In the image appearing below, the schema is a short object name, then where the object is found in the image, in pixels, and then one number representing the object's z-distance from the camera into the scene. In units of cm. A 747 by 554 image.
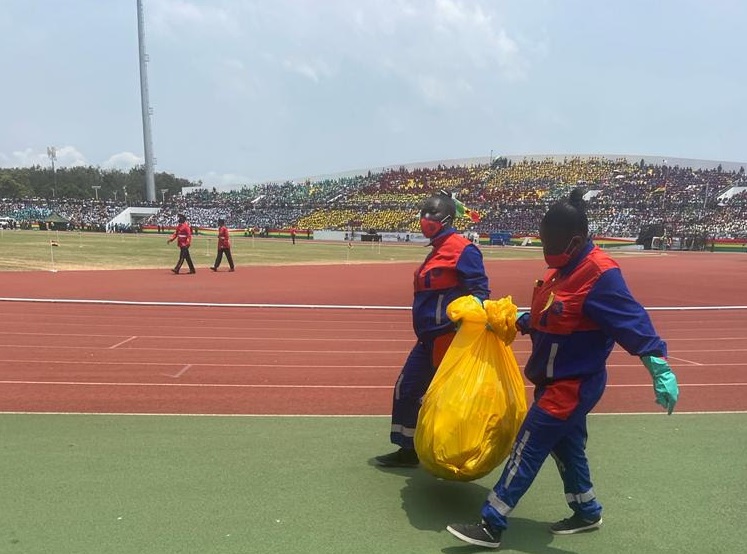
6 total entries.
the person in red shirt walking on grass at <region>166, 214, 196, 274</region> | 1788
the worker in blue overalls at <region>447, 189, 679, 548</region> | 274
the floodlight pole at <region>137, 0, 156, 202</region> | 6994
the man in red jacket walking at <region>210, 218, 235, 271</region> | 1862
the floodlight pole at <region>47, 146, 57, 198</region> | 12300
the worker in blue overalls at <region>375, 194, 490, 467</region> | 365
